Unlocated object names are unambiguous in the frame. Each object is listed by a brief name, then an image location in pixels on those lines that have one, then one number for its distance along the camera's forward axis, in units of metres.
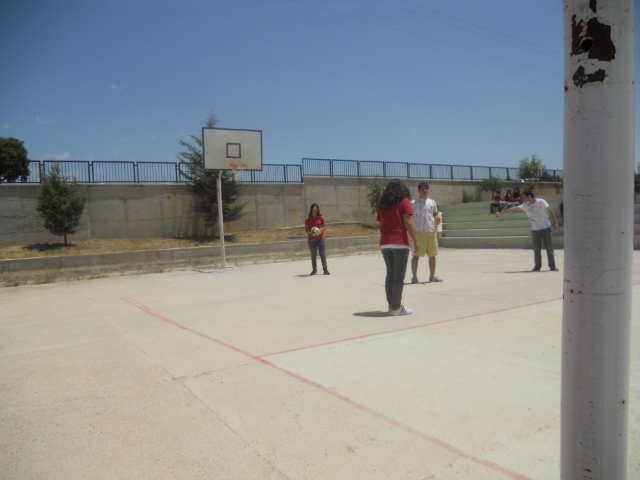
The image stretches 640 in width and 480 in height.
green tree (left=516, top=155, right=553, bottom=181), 36.38
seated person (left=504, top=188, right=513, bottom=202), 24.48
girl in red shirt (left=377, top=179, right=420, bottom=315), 6.31
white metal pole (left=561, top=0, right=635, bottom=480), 1.88
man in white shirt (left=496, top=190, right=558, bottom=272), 10.46
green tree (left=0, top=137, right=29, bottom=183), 23.36
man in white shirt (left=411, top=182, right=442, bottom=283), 9.48
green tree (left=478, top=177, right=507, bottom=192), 33.47
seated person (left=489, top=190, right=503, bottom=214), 23.65
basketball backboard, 17.38
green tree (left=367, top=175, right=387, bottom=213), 27.17
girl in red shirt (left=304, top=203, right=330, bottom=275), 12.30
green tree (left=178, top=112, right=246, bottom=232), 22.00
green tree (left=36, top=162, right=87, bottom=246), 17.97
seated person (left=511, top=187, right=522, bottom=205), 24.49
